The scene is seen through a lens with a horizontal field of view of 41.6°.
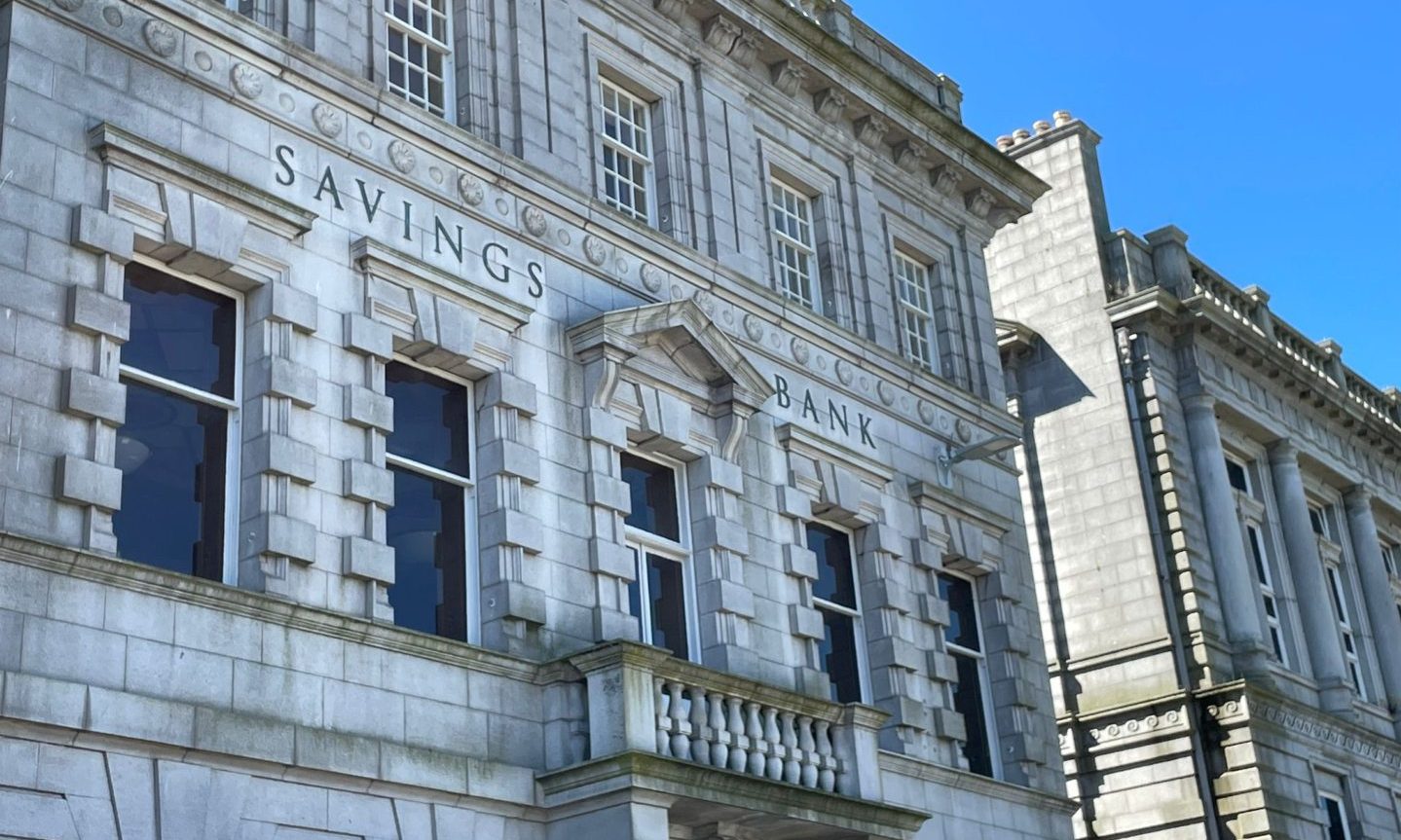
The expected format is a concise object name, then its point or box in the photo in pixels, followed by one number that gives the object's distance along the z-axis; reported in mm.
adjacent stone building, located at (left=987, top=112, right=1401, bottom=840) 32531
